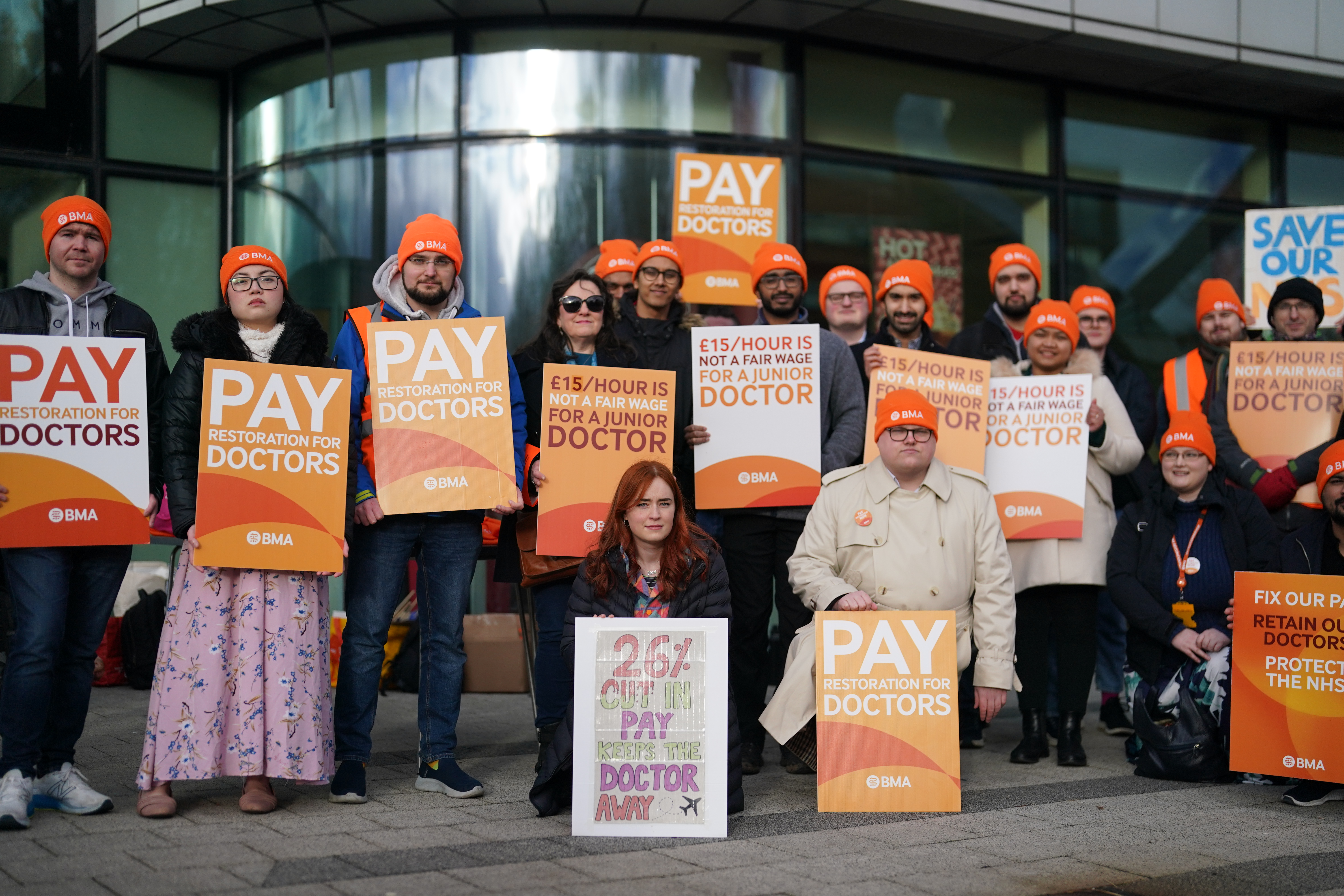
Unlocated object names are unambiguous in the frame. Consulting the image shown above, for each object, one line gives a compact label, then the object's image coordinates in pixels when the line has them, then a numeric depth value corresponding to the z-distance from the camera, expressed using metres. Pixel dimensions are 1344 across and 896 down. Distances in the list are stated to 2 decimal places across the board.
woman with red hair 4.84
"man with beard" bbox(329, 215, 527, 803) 4.96
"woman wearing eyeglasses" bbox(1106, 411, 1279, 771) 5.66
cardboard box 8.30
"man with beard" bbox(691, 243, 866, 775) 5.69
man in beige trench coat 5.17
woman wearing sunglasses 5.26
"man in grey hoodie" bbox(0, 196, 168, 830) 4.55
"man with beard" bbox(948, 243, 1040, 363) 6.56
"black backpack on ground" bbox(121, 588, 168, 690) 7.85
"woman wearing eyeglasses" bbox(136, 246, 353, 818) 4.53
